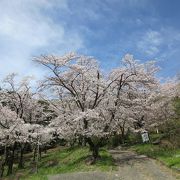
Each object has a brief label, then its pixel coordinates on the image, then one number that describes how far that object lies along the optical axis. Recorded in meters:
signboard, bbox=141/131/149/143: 20.23
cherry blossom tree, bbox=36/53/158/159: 16.75
